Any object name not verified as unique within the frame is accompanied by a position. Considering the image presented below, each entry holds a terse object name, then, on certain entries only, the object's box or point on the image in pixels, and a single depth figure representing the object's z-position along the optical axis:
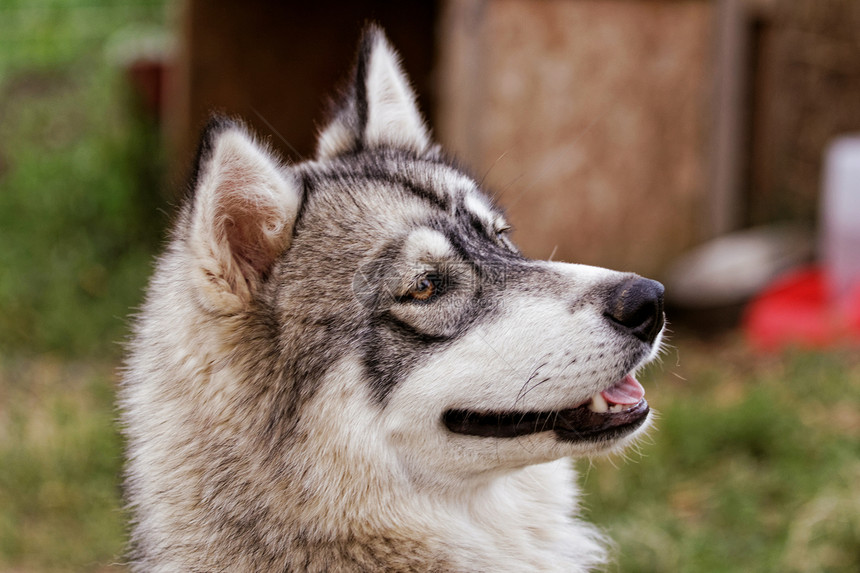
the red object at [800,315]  6.74
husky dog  2.56
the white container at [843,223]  7.13
